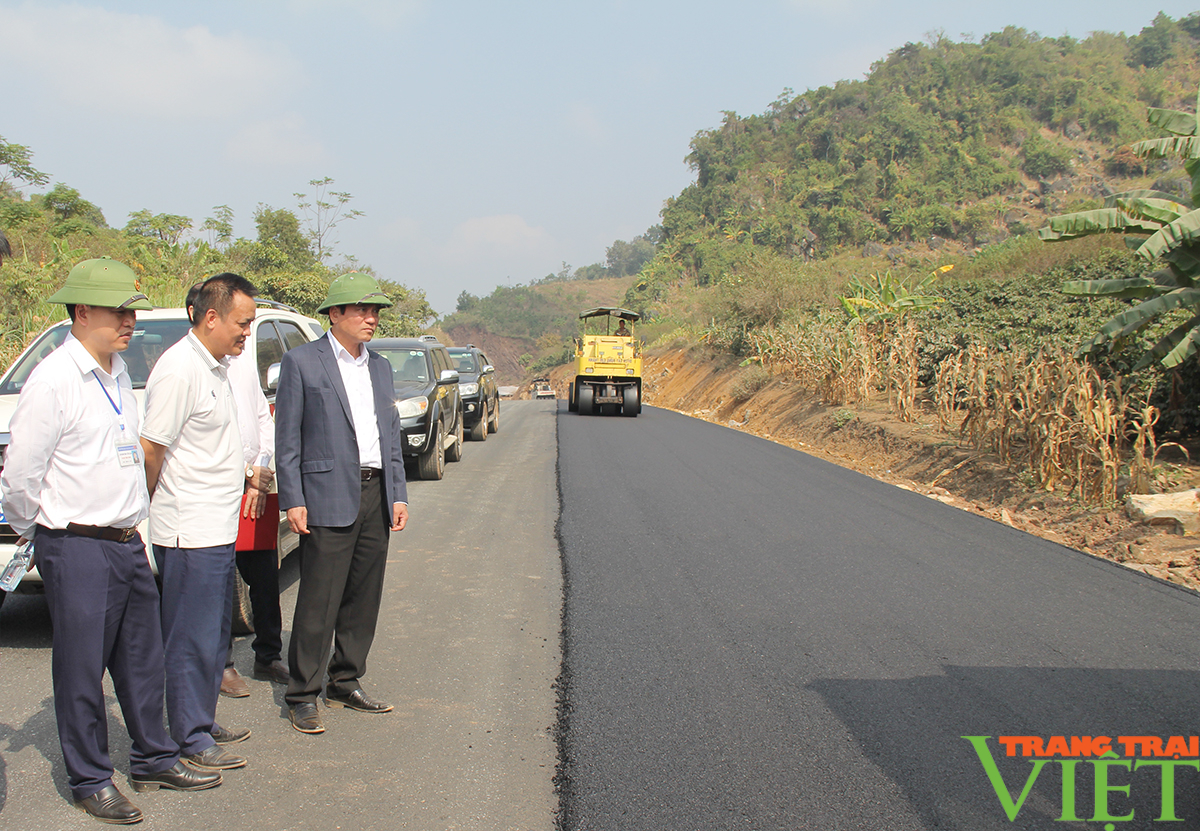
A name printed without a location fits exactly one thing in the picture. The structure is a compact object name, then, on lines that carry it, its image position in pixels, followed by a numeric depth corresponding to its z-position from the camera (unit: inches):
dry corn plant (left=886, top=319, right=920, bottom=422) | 615.8
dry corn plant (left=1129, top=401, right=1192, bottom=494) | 353.1
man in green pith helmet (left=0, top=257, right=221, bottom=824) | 123.3
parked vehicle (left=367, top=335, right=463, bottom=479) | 443.8
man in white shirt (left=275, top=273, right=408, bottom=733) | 160.2
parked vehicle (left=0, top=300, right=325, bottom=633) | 217.5
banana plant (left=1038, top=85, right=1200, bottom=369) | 371.9
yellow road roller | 954.1
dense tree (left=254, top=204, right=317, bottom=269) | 1651.1
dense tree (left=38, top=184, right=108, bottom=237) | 1342.3
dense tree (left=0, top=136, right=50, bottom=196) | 1251.8
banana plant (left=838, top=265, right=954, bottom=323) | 838.5
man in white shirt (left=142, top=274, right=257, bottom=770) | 139.3
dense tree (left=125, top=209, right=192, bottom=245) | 1525.6
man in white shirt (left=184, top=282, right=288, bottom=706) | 170.1
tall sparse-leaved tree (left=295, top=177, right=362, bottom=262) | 1755.2
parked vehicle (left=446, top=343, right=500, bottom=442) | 654.9
